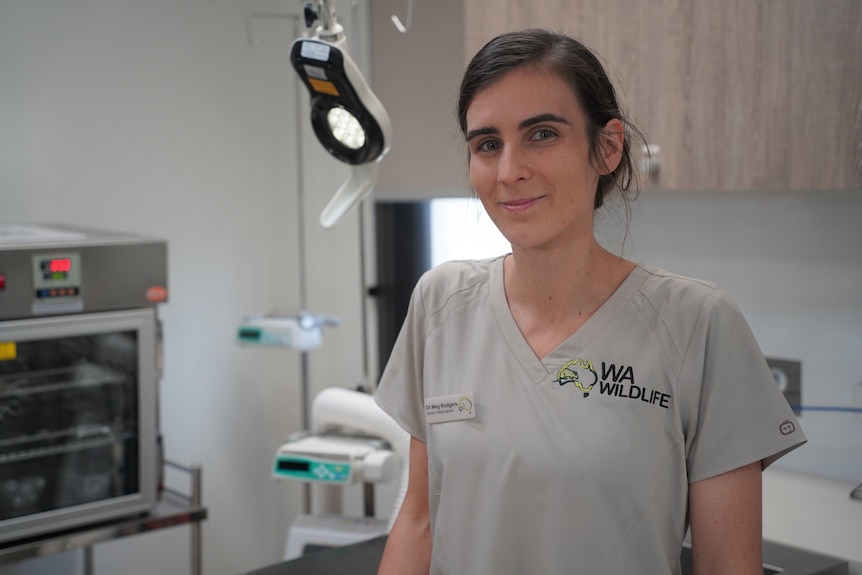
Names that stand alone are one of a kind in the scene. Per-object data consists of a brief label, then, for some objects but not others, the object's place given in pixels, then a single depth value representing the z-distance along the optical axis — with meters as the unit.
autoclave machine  2.04
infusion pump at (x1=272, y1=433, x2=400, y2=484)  2.20
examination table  1.48
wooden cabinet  1.59
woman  1.08
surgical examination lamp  1.40
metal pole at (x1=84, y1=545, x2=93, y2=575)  2.63
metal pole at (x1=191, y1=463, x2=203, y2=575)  2.37
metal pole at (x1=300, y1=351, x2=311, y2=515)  2.94
